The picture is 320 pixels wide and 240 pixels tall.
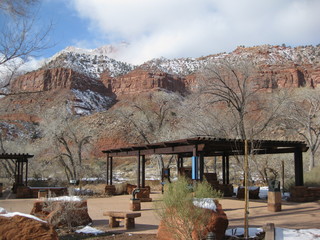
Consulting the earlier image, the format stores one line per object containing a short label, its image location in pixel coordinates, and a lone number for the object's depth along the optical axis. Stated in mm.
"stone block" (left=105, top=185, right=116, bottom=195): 21109
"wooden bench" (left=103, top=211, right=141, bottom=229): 8672
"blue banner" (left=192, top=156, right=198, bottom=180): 12527
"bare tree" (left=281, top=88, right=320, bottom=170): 25725
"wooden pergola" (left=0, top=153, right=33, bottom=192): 20922
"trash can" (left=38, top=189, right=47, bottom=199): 14409
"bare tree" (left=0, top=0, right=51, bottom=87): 8550
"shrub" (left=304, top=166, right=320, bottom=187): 18438
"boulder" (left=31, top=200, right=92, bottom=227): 8672
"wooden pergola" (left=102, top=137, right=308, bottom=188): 12734
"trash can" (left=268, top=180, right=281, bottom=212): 11500
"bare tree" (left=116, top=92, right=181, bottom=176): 30312
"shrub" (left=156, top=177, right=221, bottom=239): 6184
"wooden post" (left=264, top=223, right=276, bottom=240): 5882
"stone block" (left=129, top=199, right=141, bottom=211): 12719
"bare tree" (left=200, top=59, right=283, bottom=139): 20047
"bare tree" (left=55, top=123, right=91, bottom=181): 27303
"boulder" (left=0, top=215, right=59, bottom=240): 5984
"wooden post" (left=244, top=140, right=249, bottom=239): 6758
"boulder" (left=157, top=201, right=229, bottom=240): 6293
